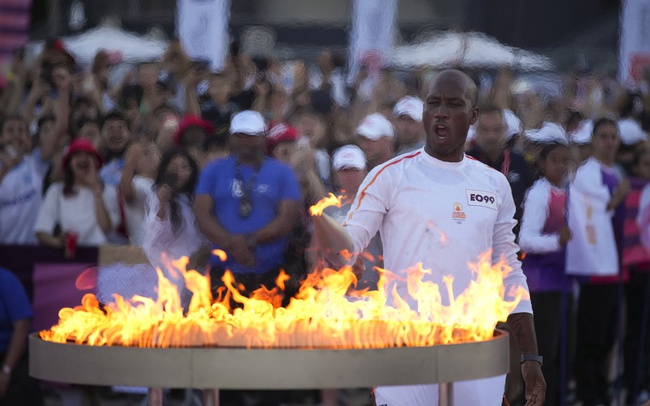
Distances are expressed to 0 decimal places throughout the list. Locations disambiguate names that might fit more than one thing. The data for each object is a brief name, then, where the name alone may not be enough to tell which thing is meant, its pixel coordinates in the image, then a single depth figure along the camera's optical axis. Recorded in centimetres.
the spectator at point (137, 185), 1706
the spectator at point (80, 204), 1705
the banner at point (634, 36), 3037
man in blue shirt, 1496
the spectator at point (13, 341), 1475
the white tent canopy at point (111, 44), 3130
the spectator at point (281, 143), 1792
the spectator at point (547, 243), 1625
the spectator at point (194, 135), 1778
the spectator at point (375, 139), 1666
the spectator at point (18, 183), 1772
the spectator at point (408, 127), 1700
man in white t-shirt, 984
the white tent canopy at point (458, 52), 3049
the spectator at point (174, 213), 1572
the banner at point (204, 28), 2659
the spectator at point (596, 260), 1839
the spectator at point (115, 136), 1859
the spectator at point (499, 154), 1537
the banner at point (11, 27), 2387
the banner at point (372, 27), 2927
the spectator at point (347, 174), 1505
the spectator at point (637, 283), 1942
